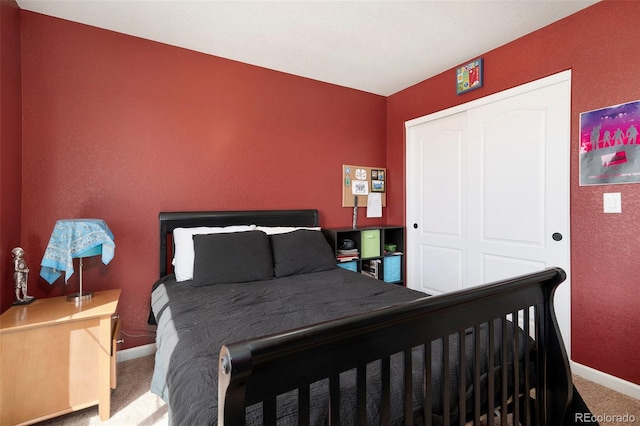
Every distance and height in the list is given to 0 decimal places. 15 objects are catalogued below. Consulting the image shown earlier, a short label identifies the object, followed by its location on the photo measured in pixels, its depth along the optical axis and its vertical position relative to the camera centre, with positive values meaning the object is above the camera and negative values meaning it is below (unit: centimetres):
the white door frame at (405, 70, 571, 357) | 218 +31
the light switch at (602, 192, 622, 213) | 193 +5
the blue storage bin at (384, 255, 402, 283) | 336 -64
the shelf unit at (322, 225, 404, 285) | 308 -41
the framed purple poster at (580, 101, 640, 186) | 186 +41
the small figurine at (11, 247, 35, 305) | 178 -39
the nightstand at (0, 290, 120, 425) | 154 -80
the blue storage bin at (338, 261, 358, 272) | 306 -55
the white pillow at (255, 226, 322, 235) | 265 -17
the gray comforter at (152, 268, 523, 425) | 91 -53
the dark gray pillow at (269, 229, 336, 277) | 239 -35
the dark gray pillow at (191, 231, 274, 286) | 211 -35
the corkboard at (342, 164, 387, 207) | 341 +34
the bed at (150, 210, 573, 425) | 68 -51
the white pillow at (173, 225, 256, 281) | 224 -29
